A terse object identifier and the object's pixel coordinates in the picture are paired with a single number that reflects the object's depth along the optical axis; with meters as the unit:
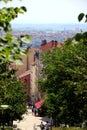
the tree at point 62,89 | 34.38
